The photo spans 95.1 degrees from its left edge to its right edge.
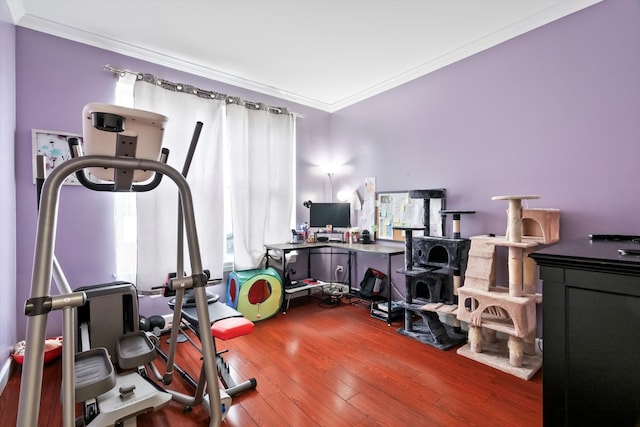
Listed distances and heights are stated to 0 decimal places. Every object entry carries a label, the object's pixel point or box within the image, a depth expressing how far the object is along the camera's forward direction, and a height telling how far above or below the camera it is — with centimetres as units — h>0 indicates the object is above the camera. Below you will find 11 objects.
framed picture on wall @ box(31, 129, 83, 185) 230 +55
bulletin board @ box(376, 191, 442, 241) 302 +0
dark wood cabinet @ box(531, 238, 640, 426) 93 -42
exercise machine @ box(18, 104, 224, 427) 83 -24
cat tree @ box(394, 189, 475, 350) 254 -60
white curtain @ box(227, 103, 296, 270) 334 +44
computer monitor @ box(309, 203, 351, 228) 368 -1
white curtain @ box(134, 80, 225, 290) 273 +22
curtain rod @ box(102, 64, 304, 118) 262 +128
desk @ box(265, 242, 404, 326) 291 -37
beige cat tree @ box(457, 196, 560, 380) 203 -60
